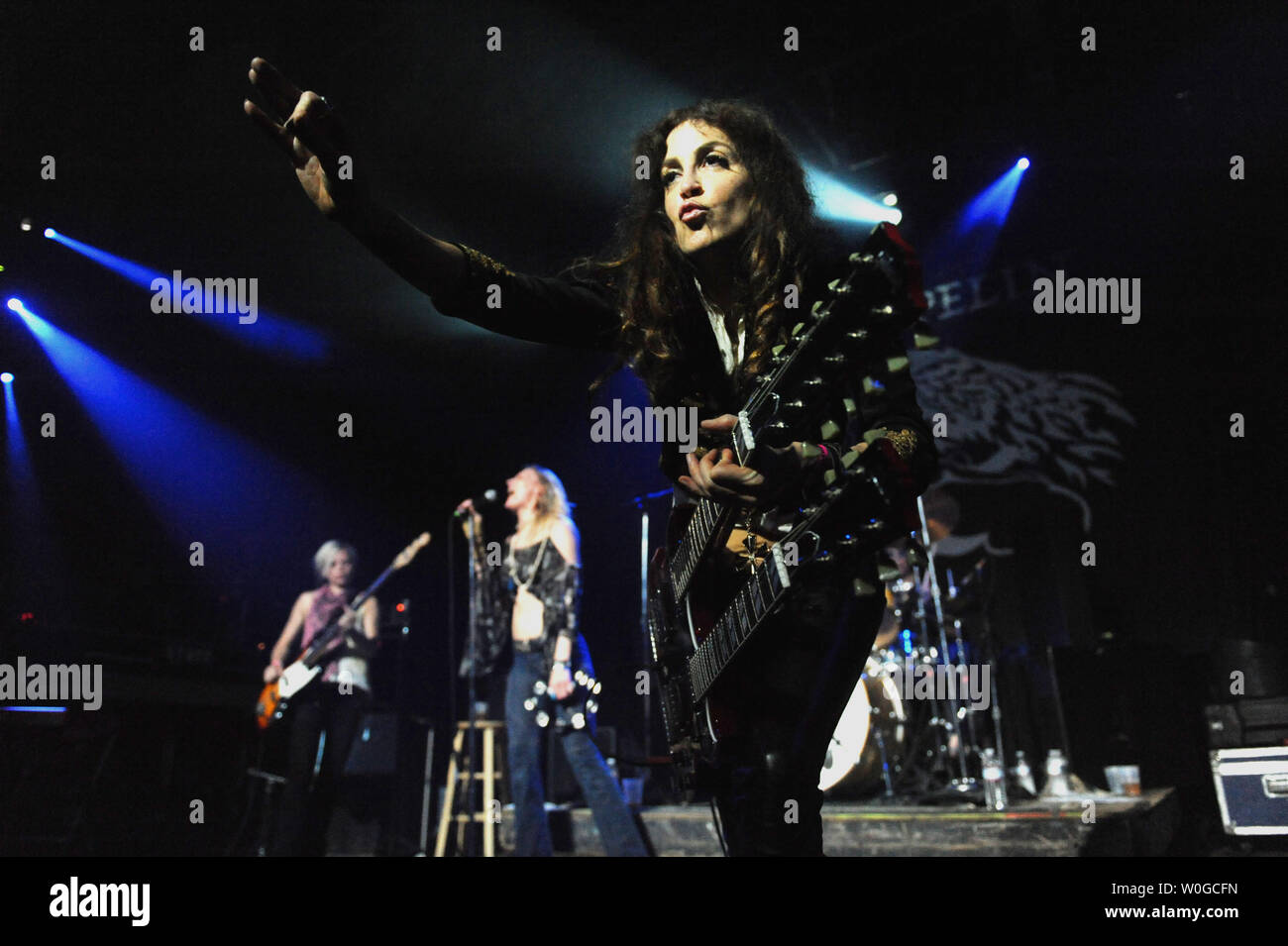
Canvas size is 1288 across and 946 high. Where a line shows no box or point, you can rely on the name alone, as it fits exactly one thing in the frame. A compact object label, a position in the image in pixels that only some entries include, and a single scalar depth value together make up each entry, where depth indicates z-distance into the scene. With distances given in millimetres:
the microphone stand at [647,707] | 5882
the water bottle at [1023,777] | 6362
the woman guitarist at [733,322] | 1531
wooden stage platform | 4230
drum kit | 6242
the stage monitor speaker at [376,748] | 7488
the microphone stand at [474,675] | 4984
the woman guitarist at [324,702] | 6469
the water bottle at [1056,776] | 6293
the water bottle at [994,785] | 5648
